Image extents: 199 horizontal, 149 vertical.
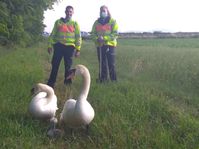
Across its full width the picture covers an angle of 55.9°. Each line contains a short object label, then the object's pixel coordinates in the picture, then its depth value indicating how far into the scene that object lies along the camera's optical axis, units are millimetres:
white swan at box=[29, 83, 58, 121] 2907
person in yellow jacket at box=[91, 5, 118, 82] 4994
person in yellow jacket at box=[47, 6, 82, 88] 4533
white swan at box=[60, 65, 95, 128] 2688
